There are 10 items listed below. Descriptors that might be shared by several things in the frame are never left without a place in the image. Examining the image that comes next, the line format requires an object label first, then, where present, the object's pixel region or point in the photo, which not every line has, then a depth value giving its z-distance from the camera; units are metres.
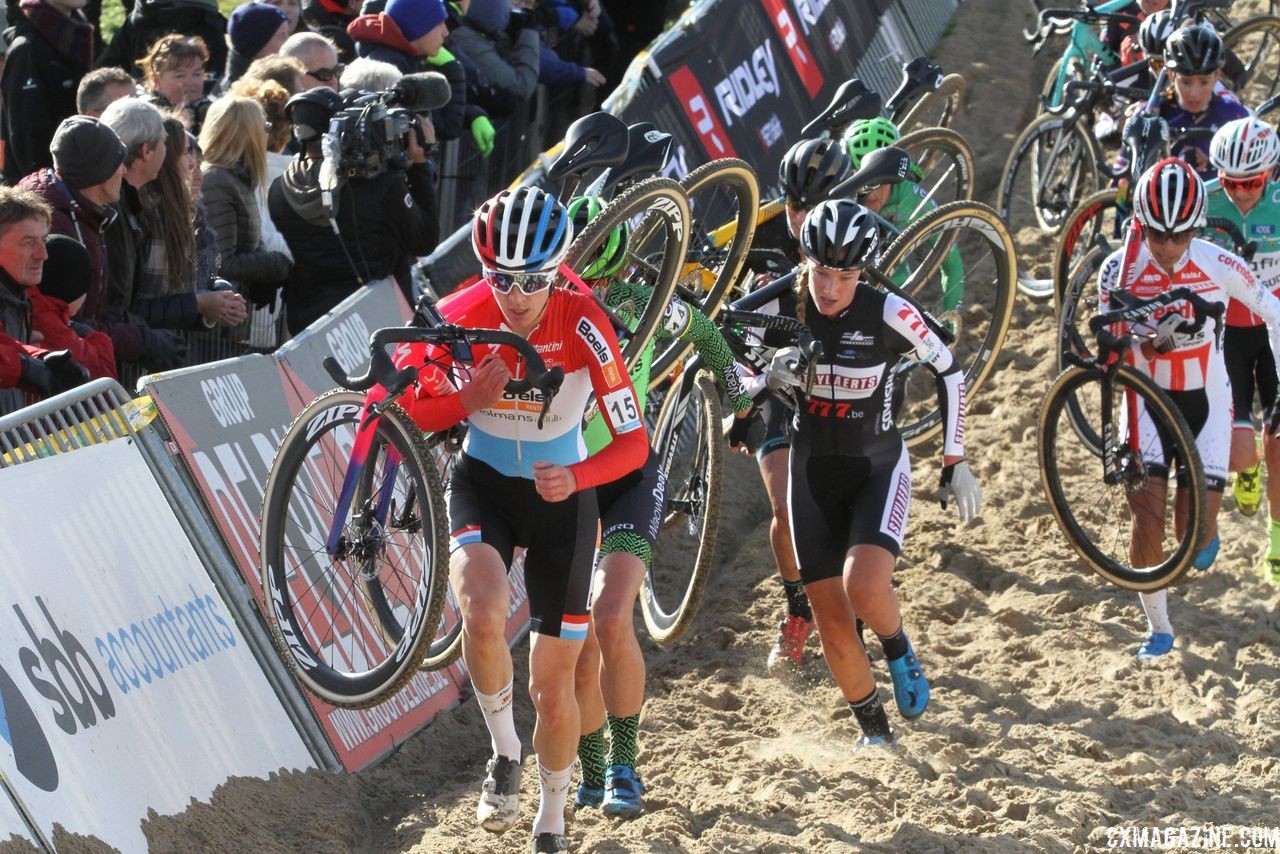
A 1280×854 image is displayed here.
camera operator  16.87
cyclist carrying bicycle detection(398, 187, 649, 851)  12.77
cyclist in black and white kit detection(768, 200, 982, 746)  15.88
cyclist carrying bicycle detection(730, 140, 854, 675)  17.50
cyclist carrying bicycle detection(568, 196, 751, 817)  14.17
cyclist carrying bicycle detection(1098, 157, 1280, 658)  18.16
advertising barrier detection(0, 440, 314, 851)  11.95
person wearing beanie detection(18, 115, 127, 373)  14.47
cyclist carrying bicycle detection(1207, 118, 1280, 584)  20.00
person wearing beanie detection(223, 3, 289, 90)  20.78
